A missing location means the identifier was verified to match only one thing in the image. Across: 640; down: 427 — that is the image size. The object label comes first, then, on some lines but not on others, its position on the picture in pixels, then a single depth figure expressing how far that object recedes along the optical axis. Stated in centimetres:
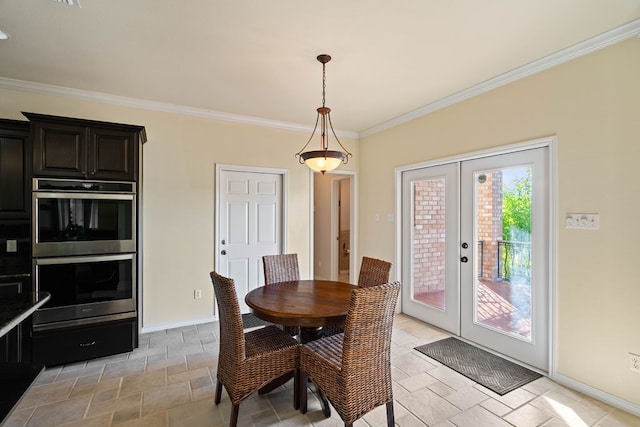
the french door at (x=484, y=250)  273
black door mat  251
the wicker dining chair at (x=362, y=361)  174
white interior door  404
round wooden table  202
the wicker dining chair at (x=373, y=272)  286
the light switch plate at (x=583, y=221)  232
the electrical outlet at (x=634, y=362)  212
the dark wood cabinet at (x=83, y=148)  268
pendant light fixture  244
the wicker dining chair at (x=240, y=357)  192
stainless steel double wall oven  270
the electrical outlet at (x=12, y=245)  286
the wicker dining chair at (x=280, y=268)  309
